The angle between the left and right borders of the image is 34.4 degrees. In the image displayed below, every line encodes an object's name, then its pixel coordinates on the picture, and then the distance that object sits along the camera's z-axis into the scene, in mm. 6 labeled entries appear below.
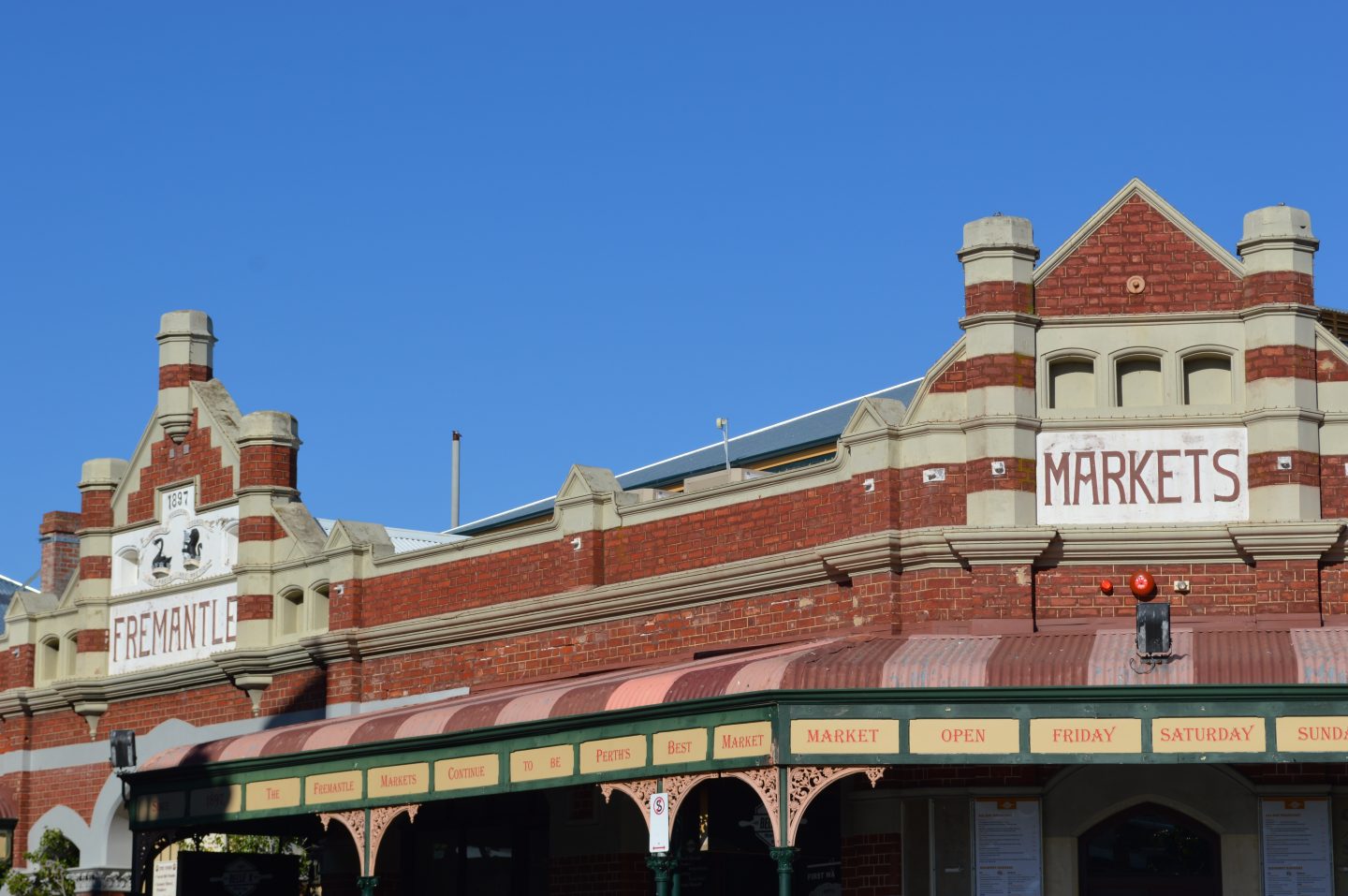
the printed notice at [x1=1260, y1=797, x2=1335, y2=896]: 21328
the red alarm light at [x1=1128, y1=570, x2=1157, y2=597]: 21062
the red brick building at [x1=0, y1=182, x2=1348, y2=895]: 19031
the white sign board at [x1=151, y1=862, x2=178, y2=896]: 33594
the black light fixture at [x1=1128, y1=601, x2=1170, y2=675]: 19422
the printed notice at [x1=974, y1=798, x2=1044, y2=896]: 21875
